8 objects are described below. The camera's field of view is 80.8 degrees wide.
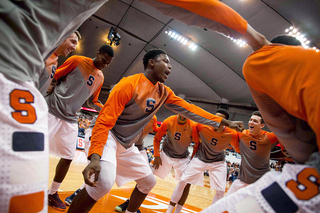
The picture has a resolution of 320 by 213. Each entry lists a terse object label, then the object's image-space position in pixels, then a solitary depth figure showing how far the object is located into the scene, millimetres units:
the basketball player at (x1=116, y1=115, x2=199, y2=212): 4738
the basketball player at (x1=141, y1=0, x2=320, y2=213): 731
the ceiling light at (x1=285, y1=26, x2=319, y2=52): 9320
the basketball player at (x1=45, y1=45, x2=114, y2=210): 2730
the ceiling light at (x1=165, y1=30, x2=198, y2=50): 12498
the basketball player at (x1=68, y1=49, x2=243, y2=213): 1667
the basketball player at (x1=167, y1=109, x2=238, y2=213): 4195
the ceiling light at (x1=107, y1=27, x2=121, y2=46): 12458
